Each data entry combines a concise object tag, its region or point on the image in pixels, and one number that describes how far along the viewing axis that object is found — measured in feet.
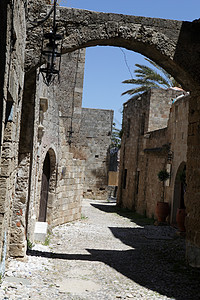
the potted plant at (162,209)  40.65
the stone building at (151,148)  40.68
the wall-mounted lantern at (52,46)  18.35
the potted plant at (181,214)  33.19
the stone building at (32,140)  13.92
